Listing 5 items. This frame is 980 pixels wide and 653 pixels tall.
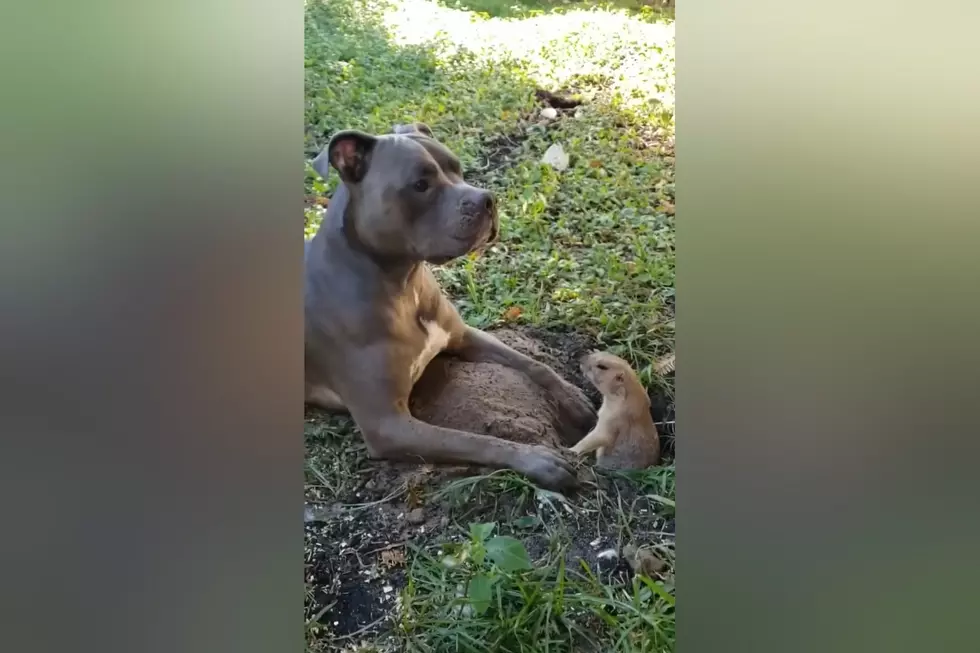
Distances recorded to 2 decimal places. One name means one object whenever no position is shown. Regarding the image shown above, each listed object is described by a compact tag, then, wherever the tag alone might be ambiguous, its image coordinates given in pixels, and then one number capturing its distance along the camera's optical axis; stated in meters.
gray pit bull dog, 1.27
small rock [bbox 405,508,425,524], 1.26
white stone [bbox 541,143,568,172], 1.35
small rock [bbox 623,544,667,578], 1.28
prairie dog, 1.30
